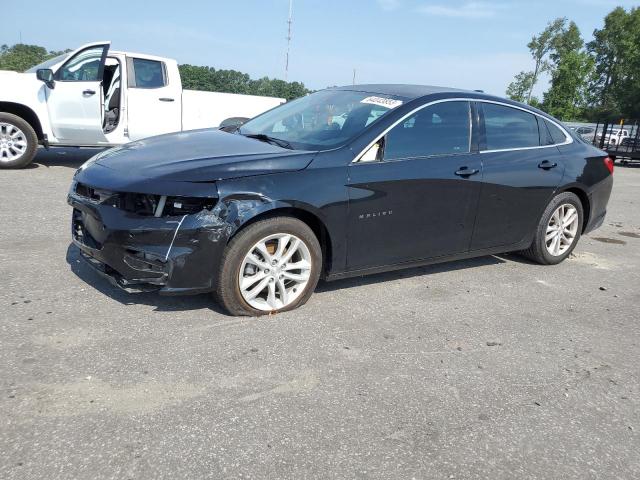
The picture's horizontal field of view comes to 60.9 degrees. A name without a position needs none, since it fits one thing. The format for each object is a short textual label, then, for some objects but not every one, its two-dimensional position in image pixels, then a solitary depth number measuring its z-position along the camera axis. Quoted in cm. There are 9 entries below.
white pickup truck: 853
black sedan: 337
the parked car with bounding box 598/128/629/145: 2378
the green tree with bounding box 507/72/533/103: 5356
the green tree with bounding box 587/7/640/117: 4262
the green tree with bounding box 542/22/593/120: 4122
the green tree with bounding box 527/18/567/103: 5597
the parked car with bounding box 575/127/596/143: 3450
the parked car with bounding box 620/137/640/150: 2029
